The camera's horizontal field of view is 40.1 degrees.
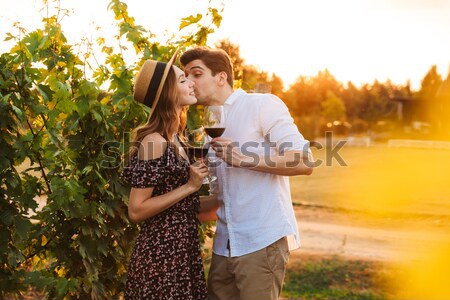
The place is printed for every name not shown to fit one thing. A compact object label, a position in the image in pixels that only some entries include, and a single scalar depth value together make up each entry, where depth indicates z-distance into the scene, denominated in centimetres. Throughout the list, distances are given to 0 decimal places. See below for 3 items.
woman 330
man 338
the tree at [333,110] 7019
